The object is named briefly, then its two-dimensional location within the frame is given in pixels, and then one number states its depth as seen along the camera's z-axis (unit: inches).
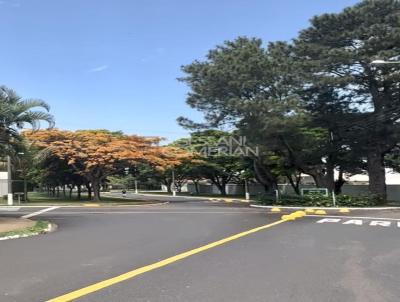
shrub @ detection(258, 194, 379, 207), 1405.0
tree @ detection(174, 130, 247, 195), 2234.3
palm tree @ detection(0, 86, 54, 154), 869.8
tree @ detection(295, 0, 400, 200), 1439.5
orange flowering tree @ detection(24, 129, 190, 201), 1776.6
